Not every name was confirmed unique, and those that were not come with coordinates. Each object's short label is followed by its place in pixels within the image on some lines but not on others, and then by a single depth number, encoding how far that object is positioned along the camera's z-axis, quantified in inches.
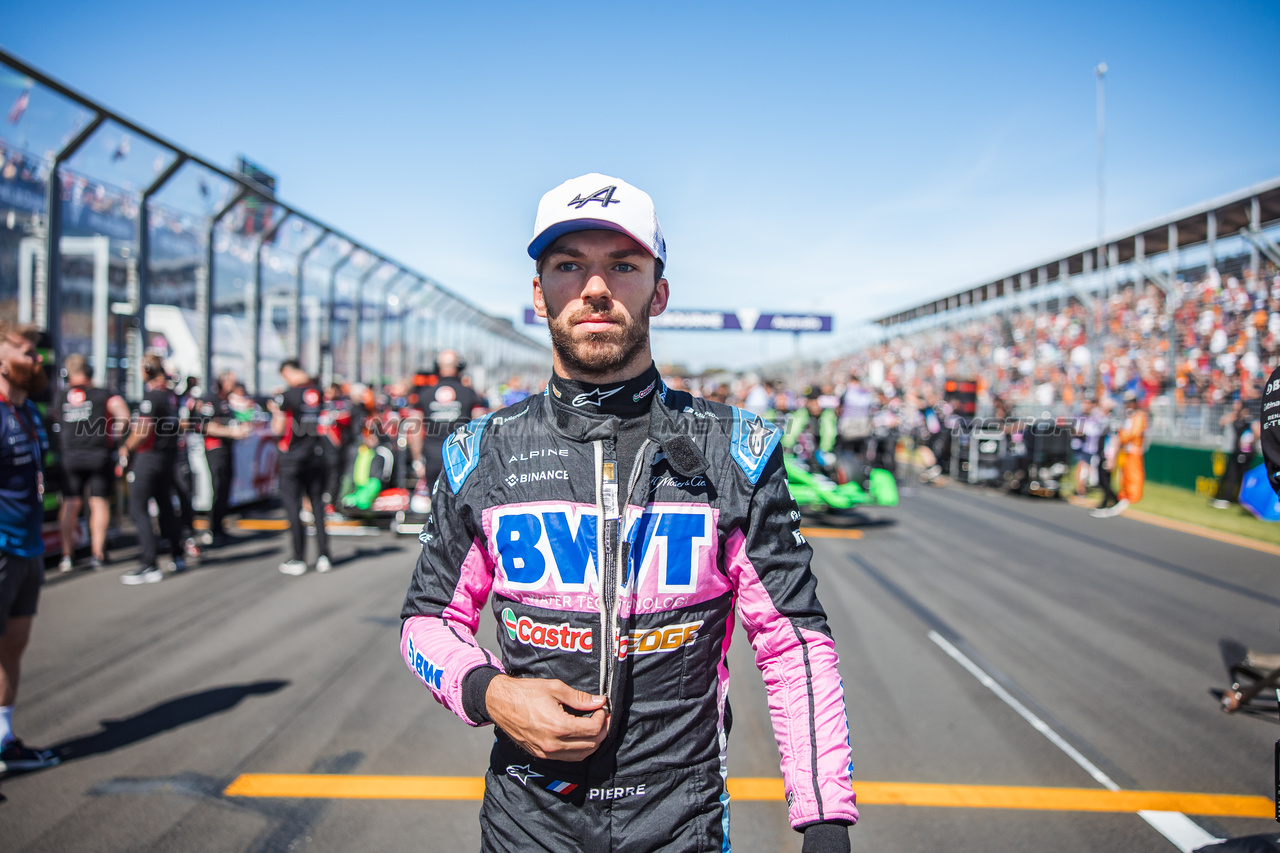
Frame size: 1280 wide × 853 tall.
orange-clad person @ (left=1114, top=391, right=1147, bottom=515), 439.8
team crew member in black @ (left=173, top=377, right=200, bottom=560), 290.4
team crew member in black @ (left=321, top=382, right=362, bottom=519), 338.6
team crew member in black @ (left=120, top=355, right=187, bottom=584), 254.5
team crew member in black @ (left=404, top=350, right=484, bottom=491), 313.3
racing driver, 53.6
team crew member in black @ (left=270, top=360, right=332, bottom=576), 264.2
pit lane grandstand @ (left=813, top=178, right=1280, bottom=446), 579.5
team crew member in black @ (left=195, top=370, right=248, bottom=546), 319.0
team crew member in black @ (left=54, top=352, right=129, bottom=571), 247.6
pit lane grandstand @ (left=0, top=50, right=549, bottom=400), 274.7
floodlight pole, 876.2
